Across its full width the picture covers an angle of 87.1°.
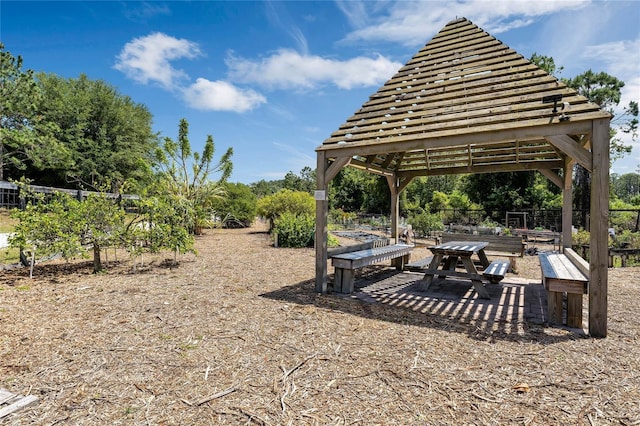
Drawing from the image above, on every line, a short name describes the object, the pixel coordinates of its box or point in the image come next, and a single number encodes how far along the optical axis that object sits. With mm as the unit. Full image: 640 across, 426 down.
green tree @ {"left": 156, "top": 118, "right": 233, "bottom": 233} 15461
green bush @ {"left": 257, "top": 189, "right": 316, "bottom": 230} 15898
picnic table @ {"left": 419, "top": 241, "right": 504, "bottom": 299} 5727
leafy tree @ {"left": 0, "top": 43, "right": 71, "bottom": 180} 14586
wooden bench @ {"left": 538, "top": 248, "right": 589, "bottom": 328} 4113
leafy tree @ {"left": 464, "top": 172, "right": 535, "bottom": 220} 24141
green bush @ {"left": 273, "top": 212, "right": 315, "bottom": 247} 12227
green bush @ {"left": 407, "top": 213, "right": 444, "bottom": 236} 17406
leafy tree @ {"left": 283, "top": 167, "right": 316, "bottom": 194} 49475
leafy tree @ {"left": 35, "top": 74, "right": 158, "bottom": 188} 24047
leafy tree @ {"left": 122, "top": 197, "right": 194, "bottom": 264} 7120
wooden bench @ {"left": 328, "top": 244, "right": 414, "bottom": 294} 5918
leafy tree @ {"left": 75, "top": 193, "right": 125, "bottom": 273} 6457
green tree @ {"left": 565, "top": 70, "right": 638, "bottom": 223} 22688
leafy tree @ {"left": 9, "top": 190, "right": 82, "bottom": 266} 6004
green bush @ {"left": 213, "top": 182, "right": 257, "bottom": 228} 18938
